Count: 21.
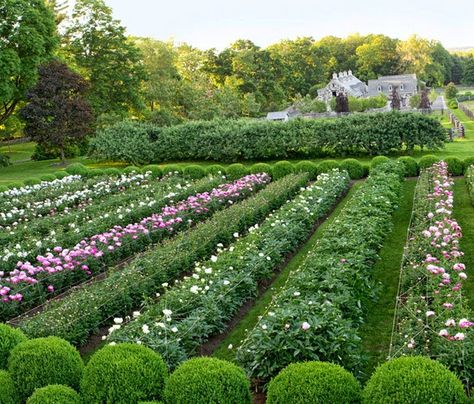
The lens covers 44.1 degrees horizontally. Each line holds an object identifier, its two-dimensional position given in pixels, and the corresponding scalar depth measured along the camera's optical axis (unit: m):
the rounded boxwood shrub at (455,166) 18.36
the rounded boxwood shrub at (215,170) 20.39
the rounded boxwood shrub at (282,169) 19.45
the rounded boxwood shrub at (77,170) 22.19
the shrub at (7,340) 6.09
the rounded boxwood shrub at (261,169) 19.91
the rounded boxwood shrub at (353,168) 19.30
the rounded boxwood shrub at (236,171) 19.89
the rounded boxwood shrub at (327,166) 19.23
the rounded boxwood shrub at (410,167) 18.88
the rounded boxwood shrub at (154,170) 21.02
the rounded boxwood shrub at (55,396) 5.09
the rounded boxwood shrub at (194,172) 20.34
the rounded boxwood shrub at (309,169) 19.33
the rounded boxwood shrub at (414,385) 4.37
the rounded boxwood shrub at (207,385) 4.89
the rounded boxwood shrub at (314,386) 4.63
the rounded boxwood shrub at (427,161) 18.34
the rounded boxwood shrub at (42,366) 5.50
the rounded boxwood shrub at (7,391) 5.42
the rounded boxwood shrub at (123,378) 5.14
